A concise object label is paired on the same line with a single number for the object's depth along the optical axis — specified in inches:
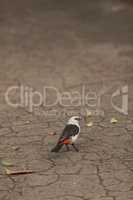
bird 539.8
